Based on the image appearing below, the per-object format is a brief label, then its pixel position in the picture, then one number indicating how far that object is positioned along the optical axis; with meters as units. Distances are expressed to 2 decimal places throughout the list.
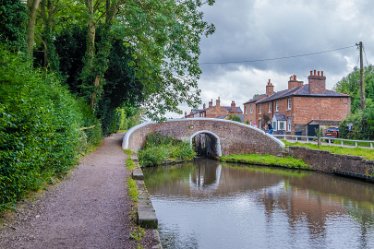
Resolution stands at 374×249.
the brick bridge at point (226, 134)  26.08
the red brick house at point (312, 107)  31.23
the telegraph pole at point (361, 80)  22.86
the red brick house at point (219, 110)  56.44
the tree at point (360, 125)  21.08
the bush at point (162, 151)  21.58
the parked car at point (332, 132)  26.52
